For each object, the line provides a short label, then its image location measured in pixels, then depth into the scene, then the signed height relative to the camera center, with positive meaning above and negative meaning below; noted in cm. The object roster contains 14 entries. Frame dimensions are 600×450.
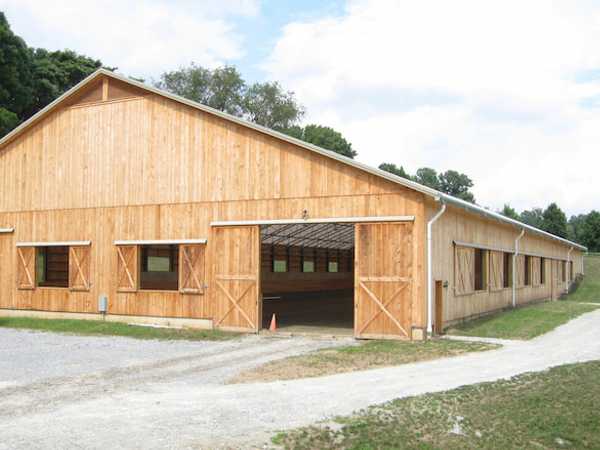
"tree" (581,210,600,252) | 6506 +284
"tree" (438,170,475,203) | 9575 +1103
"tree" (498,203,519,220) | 8150 +595
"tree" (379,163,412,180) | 7731 +1057
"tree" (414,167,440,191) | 9669 +1204
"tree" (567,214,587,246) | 6888 +411
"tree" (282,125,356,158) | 6444 +1189
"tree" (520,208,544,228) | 12488 +916
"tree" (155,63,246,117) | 6156 +1593
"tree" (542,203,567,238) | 6488 +385
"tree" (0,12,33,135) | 3662 +1050
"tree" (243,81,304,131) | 6269 +1422
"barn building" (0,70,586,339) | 1616 +114
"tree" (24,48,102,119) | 4231 +1221
